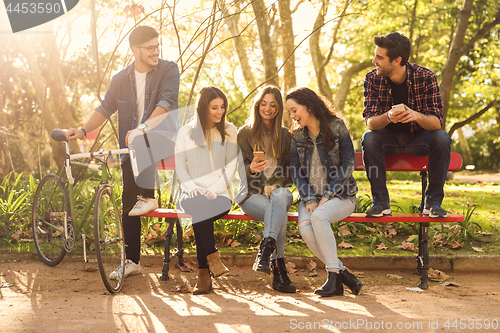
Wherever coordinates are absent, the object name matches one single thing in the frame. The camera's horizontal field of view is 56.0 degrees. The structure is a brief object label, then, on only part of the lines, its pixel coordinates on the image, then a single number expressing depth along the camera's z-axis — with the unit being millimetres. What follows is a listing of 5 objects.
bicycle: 3703
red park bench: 3775
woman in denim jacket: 3701
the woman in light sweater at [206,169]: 3691
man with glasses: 3977
